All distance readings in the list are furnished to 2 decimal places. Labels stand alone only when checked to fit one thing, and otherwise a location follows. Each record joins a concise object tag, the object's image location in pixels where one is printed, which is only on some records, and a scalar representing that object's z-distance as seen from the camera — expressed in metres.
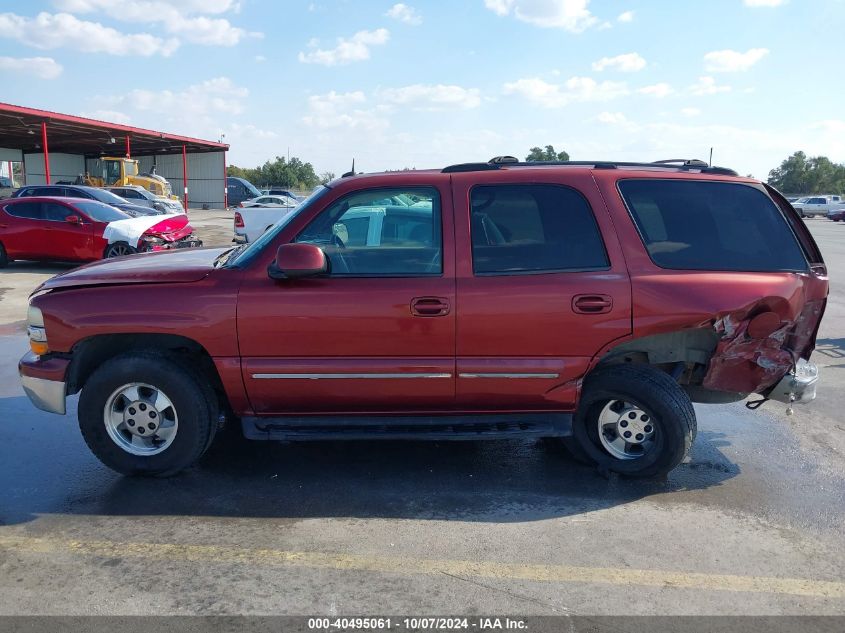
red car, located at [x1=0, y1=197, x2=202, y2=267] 13.86
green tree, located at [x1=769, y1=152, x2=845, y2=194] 81.25
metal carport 36.31
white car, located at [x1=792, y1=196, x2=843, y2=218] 51.22
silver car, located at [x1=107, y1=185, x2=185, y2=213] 28.36
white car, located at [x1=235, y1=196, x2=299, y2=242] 15.71
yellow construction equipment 35.50
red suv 3.99
